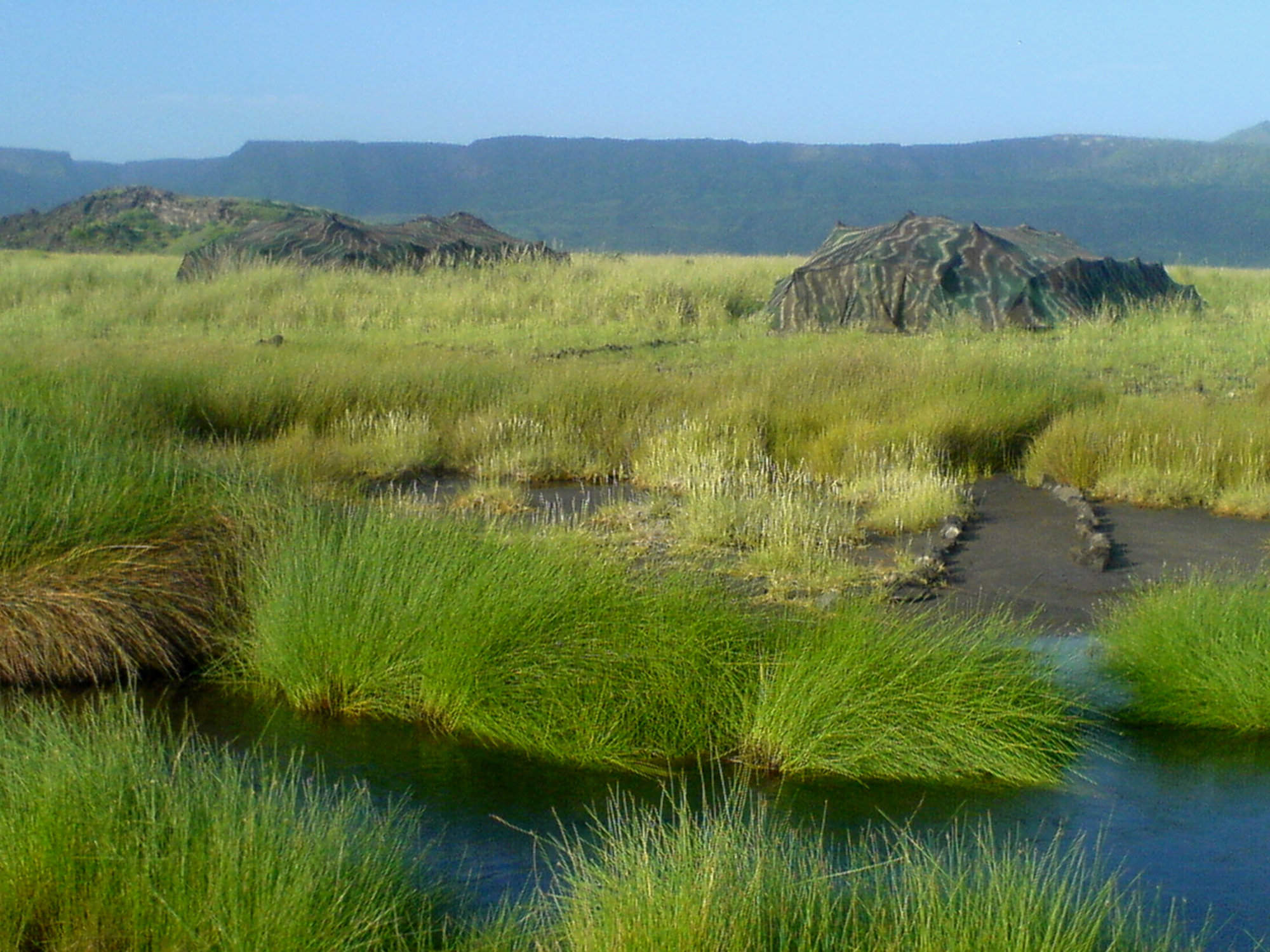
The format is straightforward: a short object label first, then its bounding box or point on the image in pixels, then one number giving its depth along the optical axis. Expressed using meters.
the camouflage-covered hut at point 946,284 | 19.31
